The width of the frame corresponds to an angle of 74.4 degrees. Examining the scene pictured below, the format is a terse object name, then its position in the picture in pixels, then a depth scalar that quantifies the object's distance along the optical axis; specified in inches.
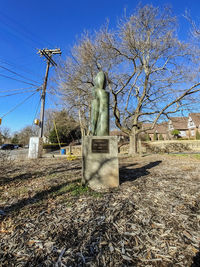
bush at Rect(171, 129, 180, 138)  1376.8
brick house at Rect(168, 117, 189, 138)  1577.3
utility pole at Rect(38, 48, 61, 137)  459.2
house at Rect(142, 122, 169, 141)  1501.0
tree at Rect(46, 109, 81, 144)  811.0
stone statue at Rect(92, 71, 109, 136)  166.7
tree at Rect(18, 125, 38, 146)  1689.0
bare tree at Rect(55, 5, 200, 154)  416.2
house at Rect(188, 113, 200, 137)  1396.4
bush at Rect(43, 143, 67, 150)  968.0
